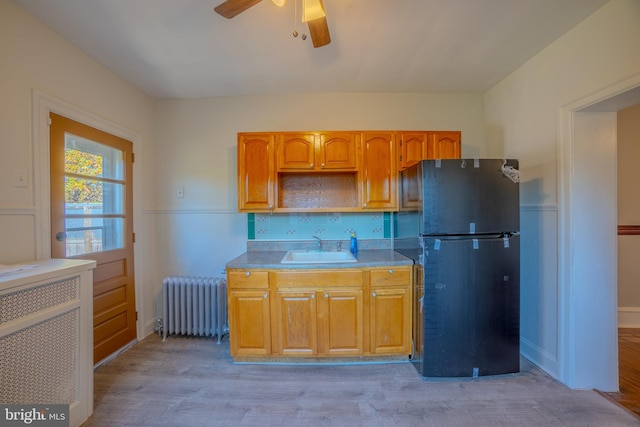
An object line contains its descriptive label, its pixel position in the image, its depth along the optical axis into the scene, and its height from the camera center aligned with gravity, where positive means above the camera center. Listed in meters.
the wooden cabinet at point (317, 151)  2.32 +0.59
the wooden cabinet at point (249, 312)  2.02 -0.83
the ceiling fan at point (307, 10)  1.26 +1.09
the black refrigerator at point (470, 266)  1.82 -0.42
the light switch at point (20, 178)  1.52 +0.24
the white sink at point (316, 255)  2.41 -0.44
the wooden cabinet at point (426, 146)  2.33 +0.63
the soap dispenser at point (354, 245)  2.40 -0.34
